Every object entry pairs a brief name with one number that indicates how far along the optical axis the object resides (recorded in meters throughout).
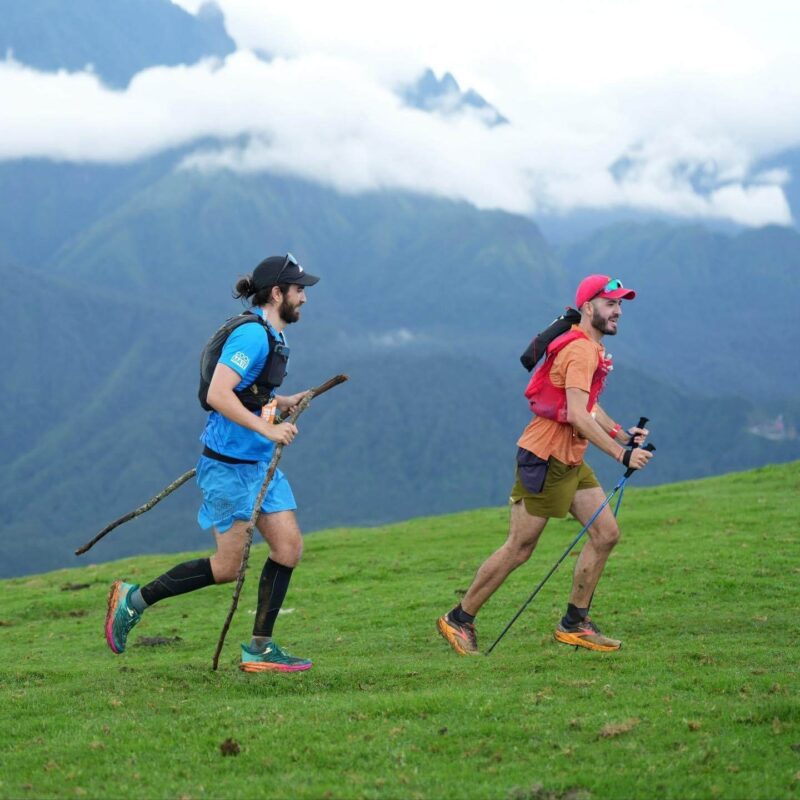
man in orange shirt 11.22
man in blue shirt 10.29
